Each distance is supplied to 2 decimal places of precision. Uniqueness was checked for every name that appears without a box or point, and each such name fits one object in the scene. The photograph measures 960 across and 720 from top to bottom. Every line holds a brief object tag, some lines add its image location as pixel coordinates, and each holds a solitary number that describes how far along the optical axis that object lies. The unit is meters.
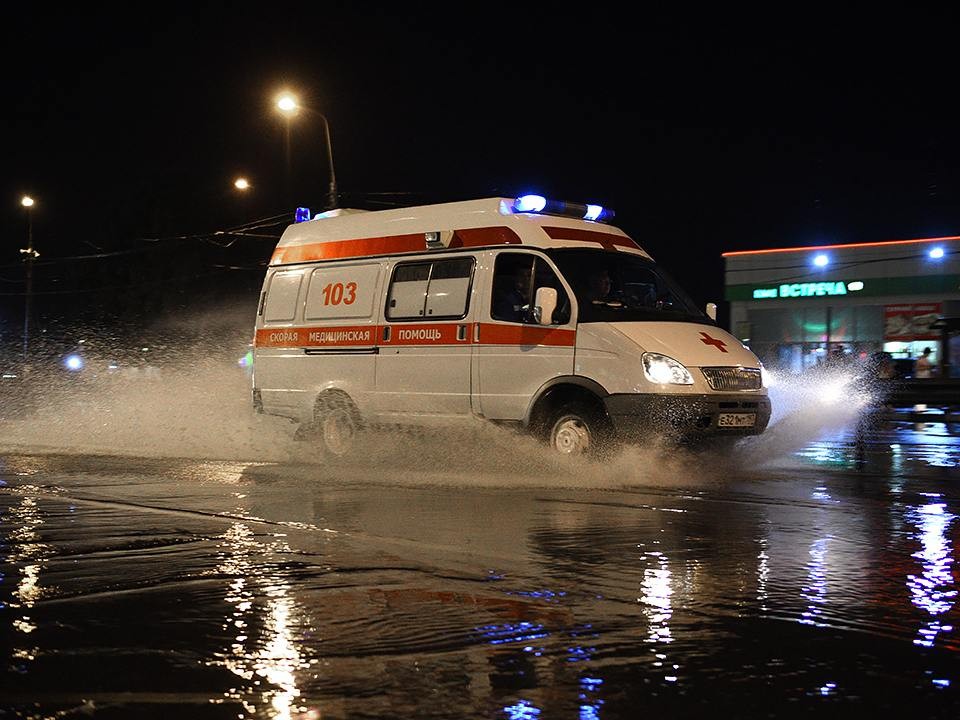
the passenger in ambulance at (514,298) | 11.70
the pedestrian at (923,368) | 36.26
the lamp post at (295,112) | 24.02
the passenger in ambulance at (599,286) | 11.38
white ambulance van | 10.76
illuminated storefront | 40.06
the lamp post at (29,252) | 42.34
